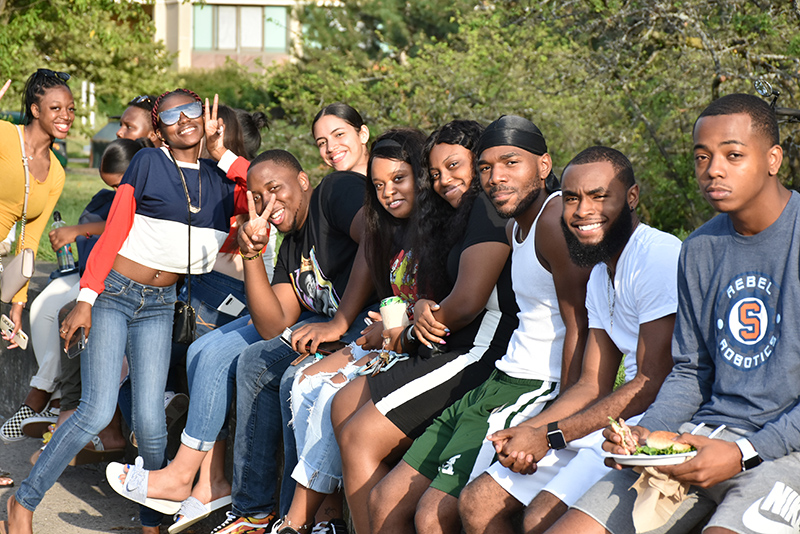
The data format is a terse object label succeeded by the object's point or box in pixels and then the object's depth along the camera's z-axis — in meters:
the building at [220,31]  43.41
